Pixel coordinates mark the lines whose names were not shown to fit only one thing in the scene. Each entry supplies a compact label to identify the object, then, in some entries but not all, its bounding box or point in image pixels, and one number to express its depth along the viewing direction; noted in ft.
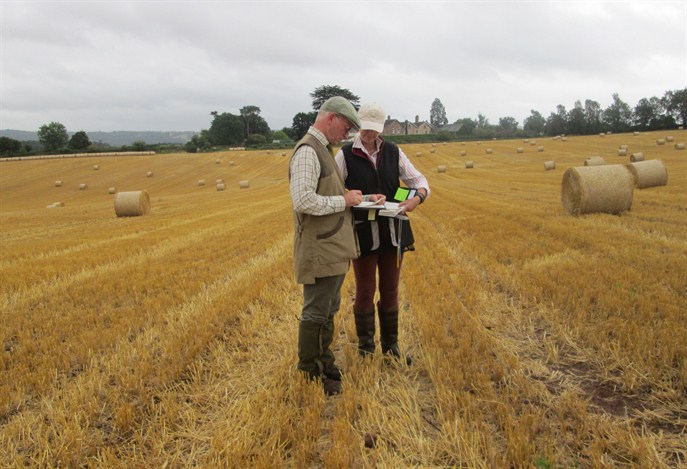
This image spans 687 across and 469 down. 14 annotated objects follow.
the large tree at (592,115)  234.58
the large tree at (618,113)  289.64
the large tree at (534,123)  290.76
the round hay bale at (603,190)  37.58
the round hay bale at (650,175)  52.70
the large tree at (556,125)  256.85
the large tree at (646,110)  249.14
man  10.96
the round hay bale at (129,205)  61.31
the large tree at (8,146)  217.95
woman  12.92
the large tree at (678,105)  238.27
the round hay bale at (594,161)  78.04
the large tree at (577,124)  239.30
